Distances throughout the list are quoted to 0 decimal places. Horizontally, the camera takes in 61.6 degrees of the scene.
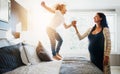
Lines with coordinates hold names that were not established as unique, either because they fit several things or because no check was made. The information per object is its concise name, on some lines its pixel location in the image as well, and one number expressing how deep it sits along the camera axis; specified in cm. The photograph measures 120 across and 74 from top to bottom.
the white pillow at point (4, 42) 164
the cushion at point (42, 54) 193
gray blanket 122
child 237
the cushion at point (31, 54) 168
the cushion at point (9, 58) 127
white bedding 123
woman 131
